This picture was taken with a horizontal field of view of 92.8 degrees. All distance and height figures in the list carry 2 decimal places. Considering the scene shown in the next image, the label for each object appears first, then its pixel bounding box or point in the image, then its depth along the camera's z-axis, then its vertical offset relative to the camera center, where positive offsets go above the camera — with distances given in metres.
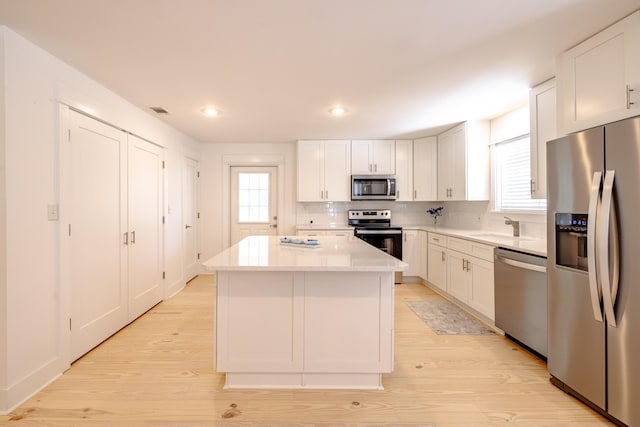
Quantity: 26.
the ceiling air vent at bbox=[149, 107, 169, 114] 3.35 +1.15
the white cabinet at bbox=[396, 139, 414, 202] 4.91 +0.68
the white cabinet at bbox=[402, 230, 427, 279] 4.63 -0.58
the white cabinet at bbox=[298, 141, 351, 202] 4.89 +0.68
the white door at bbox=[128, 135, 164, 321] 3.21 -0.15
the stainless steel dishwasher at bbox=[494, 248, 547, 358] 2.34 -0.70
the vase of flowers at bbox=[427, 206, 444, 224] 5.12 +0.01
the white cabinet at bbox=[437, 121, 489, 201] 3.90 +0.68
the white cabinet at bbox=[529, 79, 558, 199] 2.56 +0.74
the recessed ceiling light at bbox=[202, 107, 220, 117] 3.39 +1.16
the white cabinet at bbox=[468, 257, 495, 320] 2.97 -0.76
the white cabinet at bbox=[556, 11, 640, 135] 1.77 +0.86
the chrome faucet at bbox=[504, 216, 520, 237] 3.34 -0.15
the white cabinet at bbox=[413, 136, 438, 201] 4.77 +0.69
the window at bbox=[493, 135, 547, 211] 3.33 +0.42
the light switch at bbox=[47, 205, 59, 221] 2.12 +0.00
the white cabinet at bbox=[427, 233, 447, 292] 3.97 -0.66
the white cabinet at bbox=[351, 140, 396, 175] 4.89 +0.88
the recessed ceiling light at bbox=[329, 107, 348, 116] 3.38 +1.16
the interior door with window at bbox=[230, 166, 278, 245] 5.32 +0.22
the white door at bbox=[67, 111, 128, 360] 2.41 -0.16
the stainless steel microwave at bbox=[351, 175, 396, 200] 4.81 +0.39
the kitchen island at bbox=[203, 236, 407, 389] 1.98 -0.71
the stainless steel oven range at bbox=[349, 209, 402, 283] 4.59 -0.37
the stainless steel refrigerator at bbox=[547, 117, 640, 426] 1.58 -0.31
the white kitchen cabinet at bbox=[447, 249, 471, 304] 3.43 -0.76
